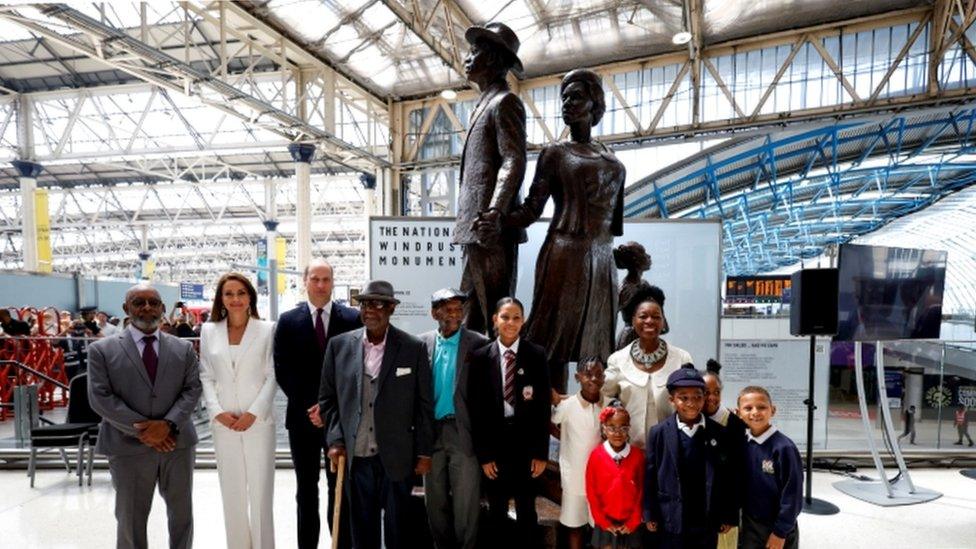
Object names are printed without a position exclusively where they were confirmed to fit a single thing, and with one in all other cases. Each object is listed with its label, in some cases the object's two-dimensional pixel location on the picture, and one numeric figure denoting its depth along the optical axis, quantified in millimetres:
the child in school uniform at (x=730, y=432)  2646
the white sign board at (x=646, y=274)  5961
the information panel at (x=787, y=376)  5941
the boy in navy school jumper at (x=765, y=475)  2791
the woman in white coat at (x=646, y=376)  2805
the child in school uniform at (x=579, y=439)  2850
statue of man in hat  3094
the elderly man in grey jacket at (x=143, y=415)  3021
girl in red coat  2686
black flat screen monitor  4672
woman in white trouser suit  3133
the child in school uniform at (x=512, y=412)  2756
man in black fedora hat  2832
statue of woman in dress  3158
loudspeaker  4602
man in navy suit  3195
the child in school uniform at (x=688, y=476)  2602
